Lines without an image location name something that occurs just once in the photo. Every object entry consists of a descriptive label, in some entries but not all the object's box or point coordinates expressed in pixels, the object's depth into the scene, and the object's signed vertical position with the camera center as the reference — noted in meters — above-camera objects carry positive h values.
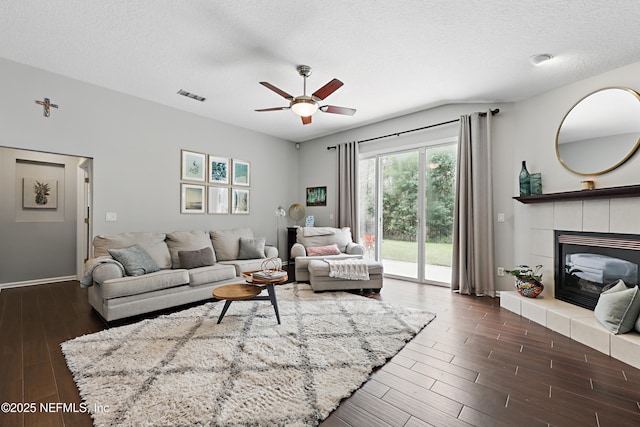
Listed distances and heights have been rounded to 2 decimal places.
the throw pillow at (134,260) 3.22 -0.54
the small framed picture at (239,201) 5.42 +0.29
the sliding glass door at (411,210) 4.57 +0.09
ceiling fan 2.87 +1.27
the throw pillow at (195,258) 3.85 -0.60
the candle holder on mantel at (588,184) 3.14 +0.35
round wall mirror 2.94 +0.94
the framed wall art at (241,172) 5.45 +0.85
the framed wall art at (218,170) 5.09 +0.84
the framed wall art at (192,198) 4.72 +0.30
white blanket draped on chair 4.02 -0.80
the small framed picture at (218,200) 5.09 +0.28
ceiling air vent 3.99 +1.77
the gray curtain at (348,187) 5.52 +0.56
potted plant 3.36 -0.81
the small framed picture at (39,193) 4.62 +0.38
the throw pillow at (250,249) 4.64 -0.57
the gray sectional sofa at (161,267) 3.00 -0.68
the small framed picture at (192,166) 4.71 +0.86
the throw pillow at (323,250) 4.77 -0.60
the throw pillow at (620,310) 2.37 -0.83
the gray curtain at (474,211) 4.07 +0.06
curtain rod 4.07 +1.47
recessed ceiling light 2.85 +1.63
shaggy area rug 1.62 -1.13
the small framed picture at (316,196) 6.11 +0.43
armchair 4.52 -0.55
